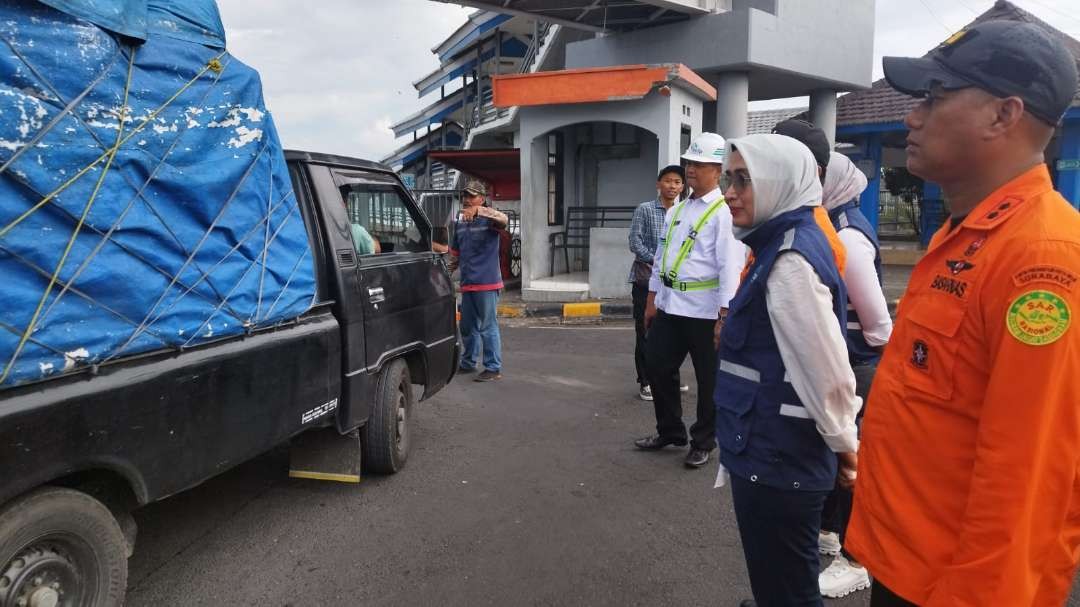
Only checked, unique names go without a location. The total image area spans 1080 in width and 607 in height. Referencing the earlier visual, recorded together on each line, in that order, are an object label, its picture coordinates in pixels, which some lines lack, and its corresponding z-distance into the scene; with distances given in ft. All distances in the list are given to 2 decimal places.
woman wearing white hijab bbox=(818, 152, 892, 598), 9.10
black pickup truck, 6.98
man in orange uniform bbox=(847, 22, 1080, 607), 3.90
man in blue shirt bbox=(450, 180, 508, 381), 21.39
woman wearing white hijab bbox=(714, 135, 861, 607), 6.36
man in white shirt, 13.26
